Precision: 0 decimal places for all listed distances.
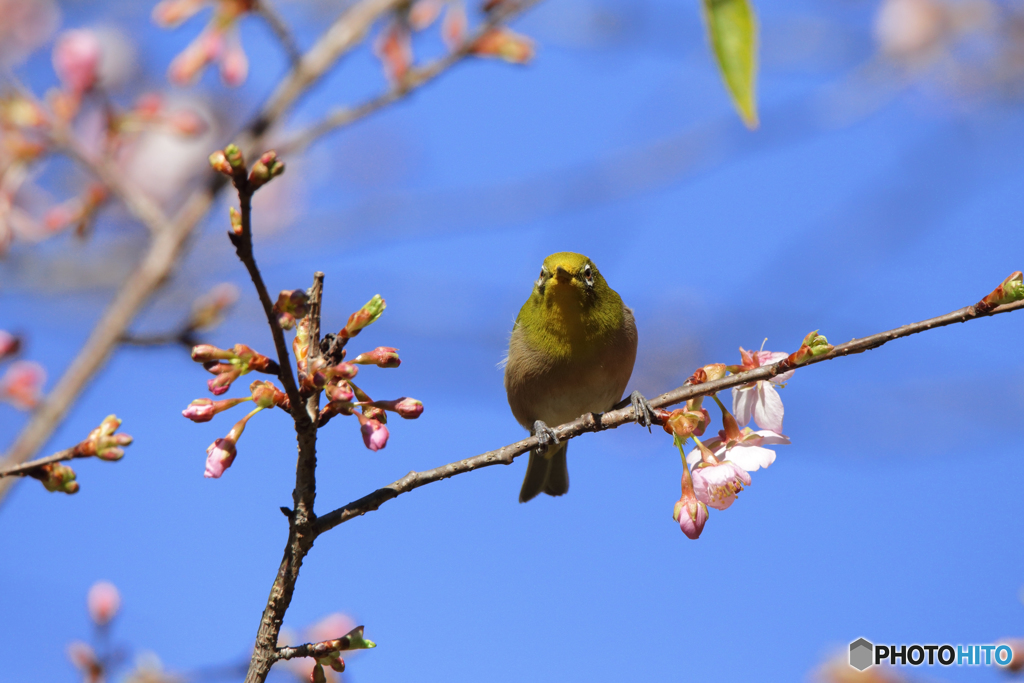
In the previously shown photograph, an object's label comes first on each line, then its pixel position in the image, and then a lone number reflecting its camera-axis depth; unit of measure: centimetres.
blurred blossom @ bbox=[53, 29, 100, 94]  907
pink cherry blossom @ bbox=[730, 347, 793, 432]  560
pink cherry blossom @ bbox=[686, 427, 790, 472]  554
